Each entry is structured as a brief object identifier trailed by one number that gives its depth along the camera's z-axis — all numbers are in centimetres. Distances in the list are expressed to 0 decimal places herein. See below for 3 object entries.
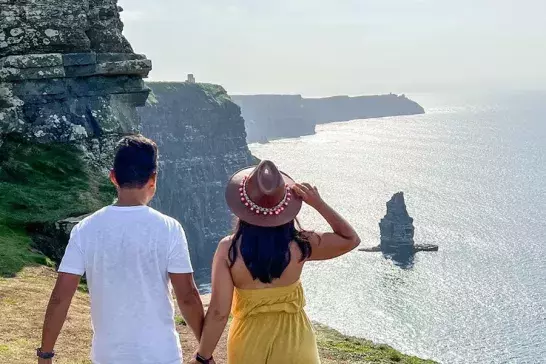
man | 411
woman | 436
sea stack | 8925
